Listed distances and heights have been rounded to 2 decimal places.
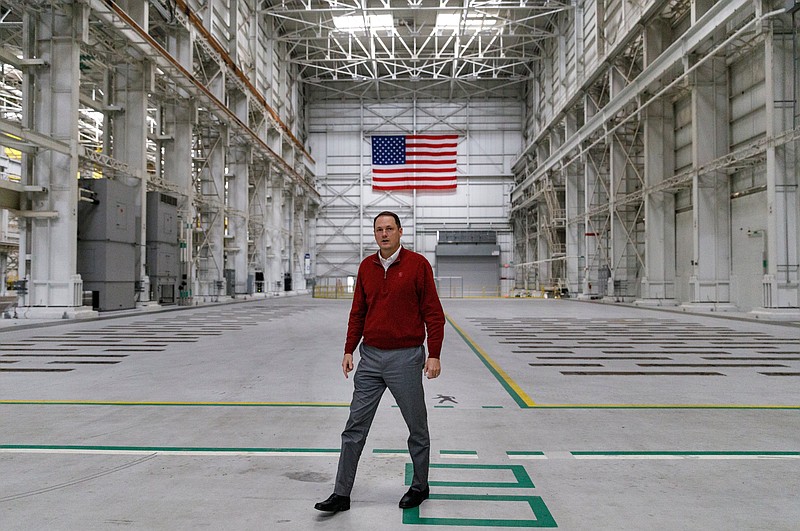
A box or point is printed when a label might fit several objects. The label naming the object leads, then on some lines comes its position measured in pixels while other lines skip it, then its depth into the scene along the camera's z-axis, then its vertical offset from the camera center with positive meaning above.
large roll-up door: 48.35 -1.37
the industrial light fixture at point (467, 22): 39.86 +19.10
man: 3.28 -0.45
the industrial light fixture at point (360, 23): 39.66 +18.87
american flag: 49.00 +10.33
